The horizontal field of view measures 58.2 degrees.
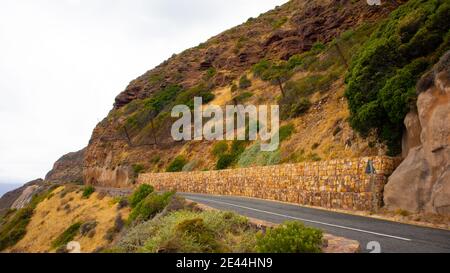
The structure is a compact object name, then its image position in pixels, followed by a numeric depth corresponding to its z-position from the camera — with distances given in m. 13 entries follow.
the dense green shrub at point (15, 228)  41.91
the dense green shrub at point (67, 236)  31.33
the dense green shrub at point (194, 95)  61.07
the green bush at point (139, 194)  28.12
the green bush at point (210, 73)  71.53
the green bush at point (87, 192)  44.12
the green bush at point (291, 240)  7.84
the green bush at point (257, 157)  30.90
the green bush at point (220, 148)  41.40
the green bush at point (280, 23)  73.43
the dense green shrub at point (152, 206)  20.45
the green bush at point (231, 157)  37.91
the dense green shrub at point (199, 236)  9.02
